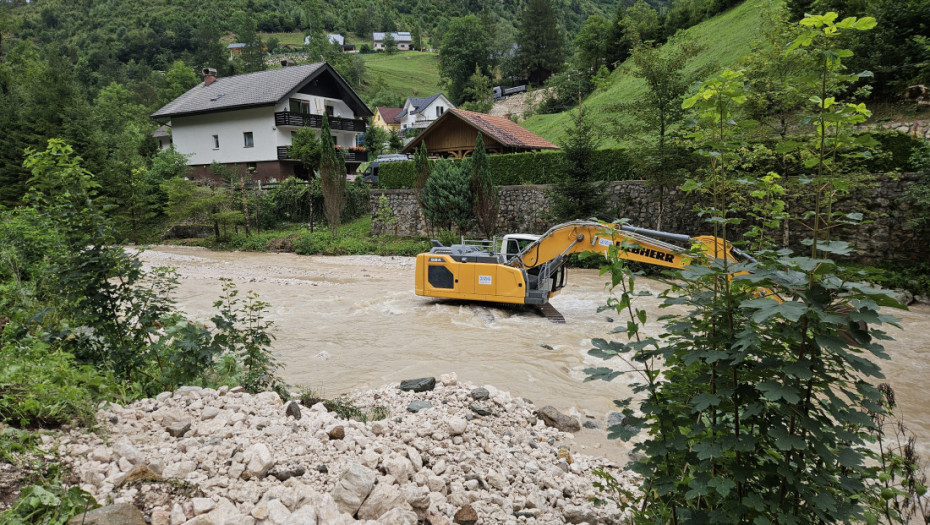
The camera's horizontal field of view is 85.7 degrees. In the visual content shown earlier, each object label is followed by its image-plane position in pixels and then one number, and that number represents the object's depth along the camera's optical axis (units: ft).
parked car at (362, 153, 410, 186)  103.19
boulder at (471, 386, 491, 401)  19.66
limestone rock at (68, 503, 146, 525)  8.35
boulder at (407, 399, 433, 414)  18.30
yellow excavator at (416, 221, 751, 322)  32.58
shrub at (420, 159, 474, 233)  68.74
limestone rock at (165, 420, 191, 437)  12.71
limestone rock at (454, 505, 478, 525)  11.22
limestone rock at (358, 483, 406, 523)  10.47
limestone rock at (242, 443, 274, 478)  11.23
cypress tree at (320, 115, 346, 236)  79.00
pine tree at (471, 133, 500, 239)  67.41
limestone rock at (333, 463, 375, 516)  10.53
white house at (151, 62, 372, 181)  106.11
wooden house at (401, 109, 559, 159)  79.92
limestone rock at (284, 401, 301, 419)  14.76
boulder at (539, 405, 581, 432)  18.98
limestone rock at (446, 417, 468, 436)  15.79
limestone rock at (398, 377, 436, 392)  20.97
